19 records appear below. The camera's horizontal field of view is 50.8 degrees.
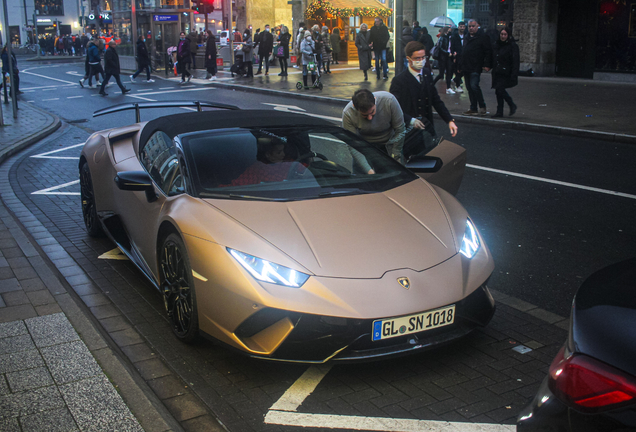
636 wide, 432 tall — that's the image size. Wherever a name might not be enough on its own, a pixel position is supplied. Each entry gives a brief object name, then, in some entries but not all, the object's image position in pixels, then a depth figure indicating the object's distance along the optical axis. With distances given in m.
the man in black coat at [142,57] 28.88
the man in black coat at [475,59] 14.25
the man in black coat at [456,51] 19.02
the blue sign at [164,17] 35.00
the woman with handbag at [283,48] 27.50
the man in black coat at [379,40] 23.70
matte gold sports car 3.43
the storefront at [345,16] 37.88
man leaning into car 6.15
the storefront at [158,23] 35.03
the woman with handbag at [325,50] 26.09
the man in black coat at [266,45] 28.75
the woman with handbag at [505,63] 13.77
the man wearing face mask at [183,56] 27.30
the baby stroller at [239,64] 28.17
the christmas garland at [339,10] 37.75
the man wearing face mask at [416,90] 7.02
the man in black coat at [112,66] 23.67
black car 1.73
